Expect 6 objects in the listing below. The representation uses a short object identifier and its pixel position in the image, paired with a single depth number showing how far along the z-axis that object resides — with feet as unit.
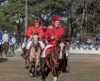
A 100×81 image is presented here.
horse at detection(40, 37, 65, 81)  48.26
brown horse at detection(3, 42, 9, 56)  123.24
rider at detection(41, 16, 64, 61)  48.11
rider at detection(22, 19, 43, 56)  63.39
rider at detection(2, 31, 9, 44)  122.62
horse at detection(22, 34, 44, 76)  62.07
